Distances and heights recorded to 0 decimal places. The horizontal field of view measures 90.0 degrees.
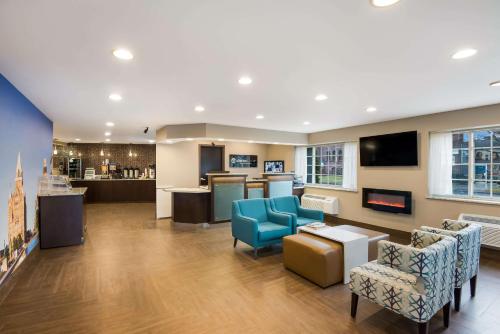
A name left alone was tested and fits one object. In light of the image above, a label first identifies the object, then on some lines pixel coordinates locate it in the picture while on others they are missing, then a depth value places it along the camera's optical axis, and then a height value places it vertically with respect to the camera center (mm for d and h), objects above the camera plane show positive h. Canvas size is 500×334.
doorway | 8273 +249
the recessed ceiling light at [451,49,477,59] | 2273 +1041
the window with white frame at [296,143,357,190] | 6797 +48
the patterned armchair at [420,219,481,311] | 2652 -970
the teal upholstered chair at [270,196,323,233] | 4883 -891
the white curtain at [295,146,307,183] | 8453 +103
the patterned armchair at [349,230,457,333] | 2115 -1068
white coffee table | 3338 -1097
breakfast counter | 10000 -940
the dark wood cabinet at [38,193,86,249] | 4551 -980
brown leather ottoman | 3160 -1240
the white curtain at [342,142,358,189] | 6664 -6
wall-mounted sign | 9023 +199
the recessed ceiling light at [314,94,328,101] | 3725 +1056
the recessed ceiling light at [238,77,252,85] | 2992 +1055
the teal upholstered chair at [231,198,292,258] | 4125 -1038
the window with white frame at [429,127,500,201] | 4449 +25
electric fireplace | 5367 -797
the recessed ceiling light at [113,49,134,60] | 2264 +1049
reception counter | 6352 -838
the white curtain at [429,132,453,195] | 4980 +46
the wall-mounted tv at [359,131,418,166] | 5301 +368
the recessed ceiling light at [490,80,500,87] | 3119 +1036
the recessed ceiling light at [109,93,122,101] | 3697 +1063
